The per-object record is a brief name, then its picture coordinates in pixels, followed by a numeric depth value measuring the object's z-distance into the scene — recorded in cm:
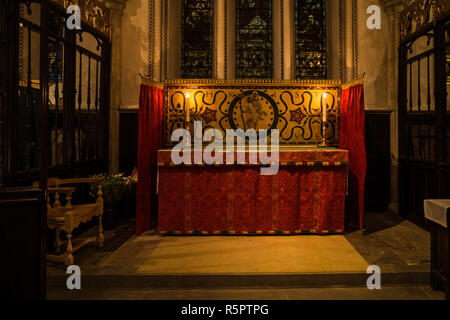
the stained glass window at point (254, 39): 591
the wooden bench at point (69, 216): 316
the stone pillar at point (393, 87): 530
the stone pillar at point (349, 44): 547
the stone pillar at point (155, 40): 546
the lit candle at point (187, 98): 470
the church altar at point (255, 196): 418
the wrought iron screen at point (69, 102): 399
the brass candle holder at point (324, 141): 469
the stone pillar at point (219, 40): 553
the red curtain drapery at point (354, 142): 436
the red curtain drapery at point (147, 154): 427
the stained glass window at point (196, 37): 591
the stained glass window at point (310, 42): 589
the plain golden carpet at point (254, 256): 315
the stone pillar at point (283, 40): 552
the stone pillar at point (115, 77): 532
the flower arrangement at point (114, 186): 447
